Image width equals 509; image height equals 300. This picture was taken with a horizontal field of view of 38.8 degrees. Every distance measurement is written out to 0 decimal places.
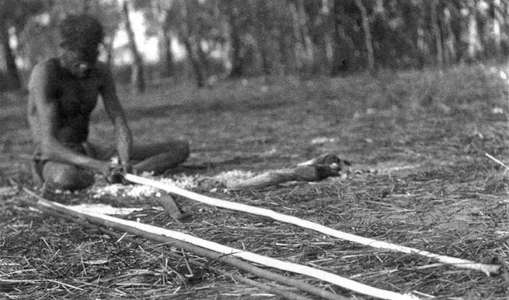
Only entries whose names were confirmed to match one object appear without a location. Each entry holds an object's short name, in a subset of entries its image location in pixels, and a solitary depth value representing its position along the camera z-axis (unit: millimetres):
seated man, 4484
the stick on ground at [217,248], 2086
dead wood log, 4031
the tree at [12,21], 23578
